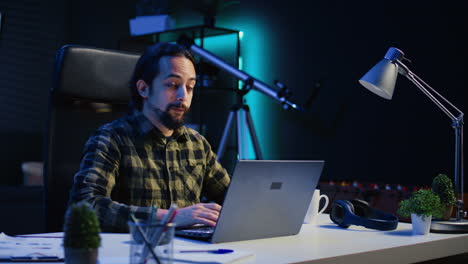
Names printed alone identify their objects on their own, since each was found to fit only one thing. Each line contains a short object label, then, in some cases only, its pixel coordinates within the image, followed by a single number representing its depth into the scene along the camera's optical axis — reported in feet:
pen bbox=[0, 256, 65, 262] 7.98
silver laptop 8.76
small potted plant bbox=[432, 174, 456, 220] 10.26
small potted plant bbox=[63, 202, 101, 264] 7.45
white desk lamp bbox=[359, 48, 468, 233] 10.41
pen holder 7.42
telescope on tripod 19.35
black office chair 11.04
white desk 8.38
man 10.33
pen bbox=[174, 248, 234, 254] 8.34
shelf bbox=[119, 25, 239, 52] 22.18
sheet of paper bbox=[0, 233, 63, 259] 8.14
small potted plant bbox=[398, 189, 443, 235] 9.84
